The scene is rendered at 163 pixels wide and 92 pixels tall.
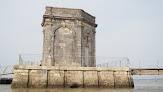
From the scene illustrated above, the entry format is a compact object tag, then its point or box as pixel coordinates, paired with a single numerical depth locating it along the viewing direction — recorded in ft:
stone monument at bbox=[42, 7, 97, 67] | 56.34
